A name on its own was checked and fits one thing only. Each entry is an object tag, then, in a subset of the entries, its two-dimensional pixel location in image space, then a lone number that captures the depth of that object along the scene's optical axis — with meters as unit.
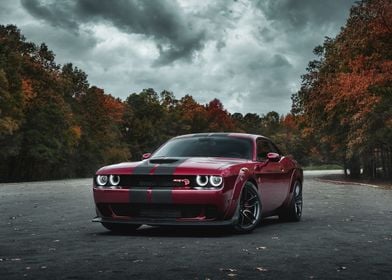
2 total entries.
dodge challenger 8.98
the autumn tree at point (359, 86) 34.62
